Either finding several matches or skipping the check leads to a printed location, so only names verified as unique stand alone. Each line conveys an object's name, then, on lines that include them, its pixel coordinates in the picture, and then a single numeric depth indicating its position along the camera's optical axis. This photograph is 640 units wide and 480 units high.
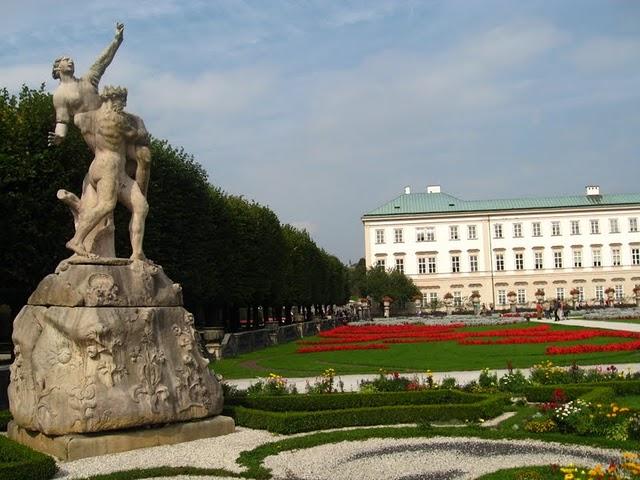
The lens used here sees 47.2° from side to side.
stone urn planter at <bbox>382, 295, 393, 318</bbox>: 69.38
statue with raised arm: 11.12
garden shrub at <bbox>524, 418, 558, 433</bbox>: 10.80
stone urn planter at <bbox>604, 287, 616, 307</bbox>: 72.46
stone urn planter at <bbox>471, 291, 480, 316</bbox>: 66.31
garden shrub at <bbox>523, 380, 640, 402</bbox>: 14.04
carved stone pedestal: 9.84
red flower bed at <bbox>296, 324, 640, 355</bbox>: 28.19
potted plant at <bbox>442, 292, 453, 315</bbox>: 70.84
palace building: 83.94
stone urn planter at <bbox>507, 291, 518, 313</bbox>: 65.40
